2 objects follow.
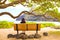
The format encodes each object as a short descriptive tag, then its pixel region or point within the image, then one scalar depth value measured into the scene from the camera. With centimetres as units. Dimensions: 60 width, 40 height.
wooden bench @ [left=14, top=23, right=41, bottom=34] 353
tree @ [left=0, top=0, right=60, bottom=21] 370
